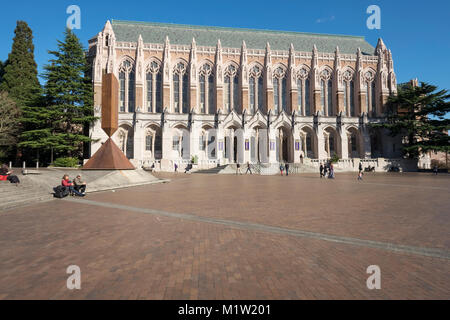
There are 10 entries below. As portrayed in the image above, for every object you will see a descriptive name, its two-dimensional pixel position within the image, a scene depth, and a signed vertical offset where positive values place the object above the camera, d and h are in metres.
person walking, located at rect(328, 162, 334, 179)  19.88 -0.78
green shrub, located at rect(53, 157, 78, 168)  24.75 +0.58
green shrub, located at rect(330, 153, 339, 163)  32.12 +0.97
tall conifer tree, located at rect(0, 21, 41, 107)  28.33 +13.71
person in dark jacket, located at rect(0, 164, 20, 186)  9.46 -0.29
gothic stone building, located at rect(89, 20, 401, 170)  32.97 +11.28
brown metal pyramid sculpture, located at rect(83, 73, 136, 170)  16.41 +1.95
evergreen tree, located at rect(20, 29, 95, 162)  26.38 +7.94
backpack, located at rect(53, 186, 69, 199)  9.58 -1.05
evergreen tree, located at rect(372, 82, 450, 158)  32.91 +6.96
